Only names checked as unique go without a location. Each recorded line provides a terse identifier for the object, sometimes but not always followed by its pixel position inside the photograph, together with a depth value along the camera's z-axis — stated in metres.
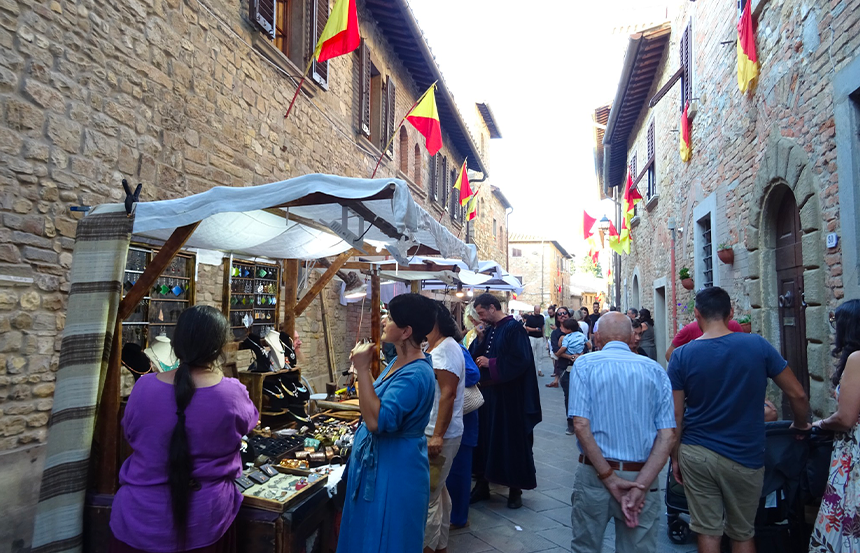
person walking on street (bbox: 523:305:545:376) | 9.46
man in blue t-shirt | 2.93
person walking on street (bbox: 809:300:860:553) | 2.72
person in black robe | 4.65
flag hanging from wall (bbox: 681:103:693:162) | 9.18
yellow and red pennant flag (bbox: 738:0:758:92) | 5.97
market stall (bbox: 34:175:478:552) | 2.64
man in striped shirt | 2.55
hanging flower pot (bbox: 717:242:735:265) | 7.14
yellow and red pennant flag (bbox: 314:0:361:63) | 6.30
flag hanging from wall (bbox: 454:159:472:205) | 13.65
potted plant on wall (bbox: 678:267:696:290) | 8.91
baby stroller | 3.15
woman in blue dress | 2.27
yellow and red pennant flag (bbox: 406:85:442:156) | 8.80
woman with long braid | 2.11
